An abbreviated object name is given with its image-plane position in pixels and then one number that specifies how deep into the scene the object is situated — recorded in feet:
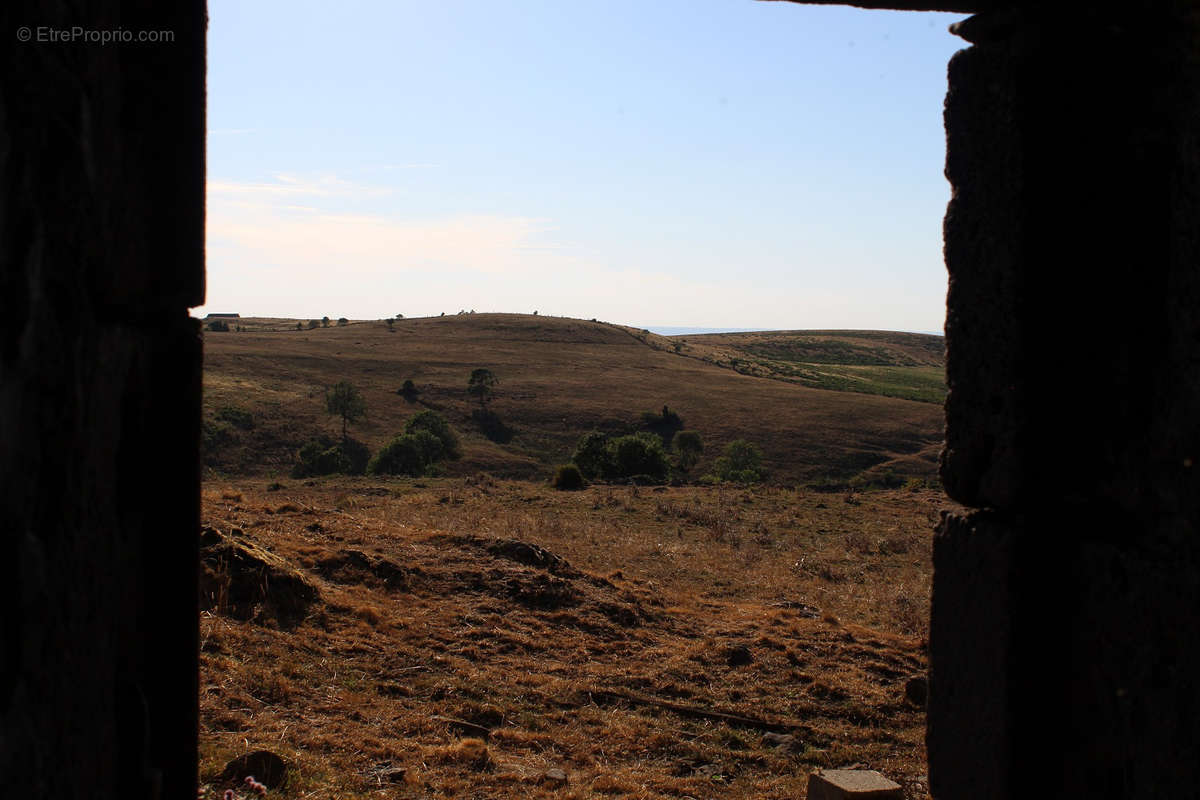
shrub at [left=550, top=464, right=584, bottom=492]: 77.54
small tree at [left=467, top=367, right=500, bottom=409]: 170.96
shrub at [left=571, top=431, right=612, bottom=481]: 95.60
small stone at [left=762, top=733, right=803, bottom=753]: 21.98
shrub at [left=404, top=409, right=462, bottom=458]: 124.36
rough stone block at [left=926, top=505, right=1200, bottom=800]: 7.46
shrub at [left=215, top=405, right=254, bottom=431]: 130.21
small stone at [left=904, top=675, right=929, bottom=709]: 25.20
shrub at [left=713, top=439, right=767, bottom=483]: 115.11
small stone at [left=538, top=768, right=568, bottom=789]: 18.79
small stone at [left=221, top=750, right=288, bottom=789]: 16.47
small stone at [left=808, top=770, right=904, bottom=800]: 17.03
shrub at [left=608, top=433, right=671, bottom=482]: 95.40
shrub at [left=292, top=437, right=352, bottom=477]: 108.06
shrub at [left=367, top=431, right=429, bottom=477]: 106.01
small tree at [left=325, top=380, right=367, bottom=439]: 137.90
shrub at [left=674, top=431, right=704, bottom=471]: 137.08
